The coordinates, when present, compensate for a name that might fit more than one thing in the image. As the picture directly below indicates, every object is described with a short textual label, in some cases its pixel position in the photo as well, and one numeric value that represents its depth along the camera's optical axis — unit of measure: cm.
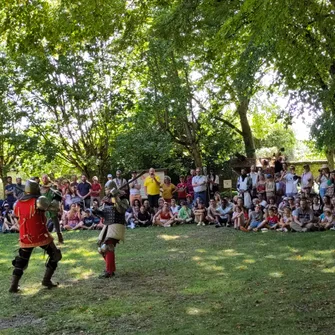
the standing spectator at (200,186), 1628
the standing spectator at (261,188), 1479
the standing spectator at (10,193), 1740
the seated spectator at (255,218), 1373
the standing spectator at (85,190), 1703
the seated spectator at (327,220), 1259
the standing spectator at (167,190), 1691
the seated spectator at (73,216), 1623
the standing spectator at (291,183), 1422
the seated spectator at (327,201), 1284
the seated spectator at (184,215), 1591
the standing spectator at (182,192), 1698
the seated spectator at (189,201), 1656
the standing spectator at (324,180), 1375
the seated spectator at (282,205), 1342
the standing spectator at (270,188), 1452
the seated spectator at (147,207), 1623
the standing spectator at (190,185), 1701
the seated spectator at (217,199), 1552
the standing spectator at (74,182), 1722
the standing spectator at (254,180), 1510
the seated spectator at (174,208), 1616
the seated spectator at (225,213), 1498
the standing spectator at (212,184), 1718
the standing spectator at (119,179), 1638
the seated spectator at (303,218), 1274
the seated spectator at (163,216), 1582
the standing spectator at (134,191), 1694
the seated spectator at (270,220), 1349
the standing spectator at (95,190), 1708
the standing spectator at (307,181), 1414
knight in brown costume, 855
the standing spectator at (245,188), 1491
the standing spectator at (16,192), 1719
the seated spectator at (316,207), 1313
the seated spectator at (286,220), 1295
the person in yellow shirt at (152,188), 1677
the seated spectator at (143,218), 1606
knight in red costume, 762
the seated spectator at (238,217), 1412
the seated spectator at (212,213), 1527
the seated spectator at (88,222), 1602
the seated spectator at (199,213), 1553
